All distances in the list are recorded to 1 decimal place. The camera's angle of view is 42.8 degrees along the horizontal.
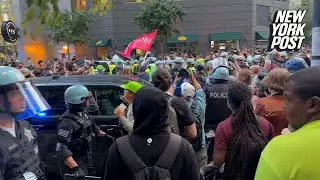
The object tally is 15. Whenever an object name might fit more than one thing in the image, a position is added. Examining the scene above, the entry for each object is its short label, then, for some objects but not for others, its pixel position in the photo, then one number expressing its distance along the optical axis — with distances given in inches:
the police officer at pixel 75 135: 161.3
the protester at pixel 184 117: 171.6
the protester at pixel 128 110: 169.3
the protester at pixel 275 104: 161.0
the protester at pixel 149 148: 98.7
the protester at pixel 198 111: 192.9
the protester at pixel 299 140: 64.9
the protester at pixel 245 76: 238.8
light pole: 126.1
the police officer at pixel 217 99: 223.0
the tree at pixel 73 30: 1442.8
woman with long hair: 132.4
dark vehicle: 229.1
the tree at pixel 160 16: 1364.4
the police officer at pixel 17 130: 104.1
